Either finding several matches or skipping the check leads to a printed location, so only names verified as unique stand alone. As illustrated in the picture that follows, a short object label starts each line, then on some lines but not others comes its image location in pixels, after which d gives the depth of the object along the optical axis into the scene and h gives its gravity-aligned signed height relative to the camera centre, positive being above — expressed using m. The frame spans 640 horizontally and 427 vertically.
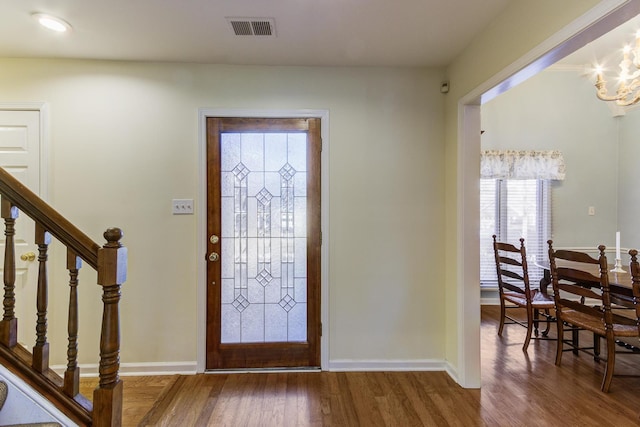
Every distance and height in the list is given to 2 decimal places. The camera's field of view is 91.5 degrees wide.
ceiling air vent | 1.99 +1.23
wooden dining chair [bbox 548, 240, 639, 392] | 2.27 -0.75
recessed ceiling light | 1.95 +1.22
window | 4.17 -0.04
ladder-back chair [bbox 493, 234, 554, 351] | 3.02 -0.86
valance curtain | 4.08 +0.66
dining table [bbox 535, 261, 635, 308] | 2.28 -0.53
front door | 2.58 -0.25
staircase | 1.36 -0.46
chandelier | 2.74 +1.17
